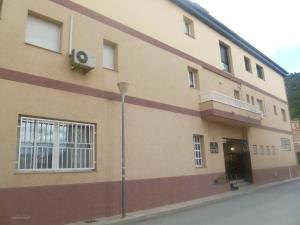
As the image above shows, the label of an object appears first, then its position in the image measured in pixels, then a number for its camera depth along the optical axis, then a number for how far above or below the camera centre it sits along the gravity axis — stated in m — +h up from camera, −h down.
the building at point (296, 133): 47.89 +5.88
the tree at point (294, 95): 44.22 +10.59
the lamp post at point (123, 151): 10.59 +0.94
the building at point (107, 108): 9.20 +2.75
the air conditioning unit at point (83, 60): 10.53 +4.05
